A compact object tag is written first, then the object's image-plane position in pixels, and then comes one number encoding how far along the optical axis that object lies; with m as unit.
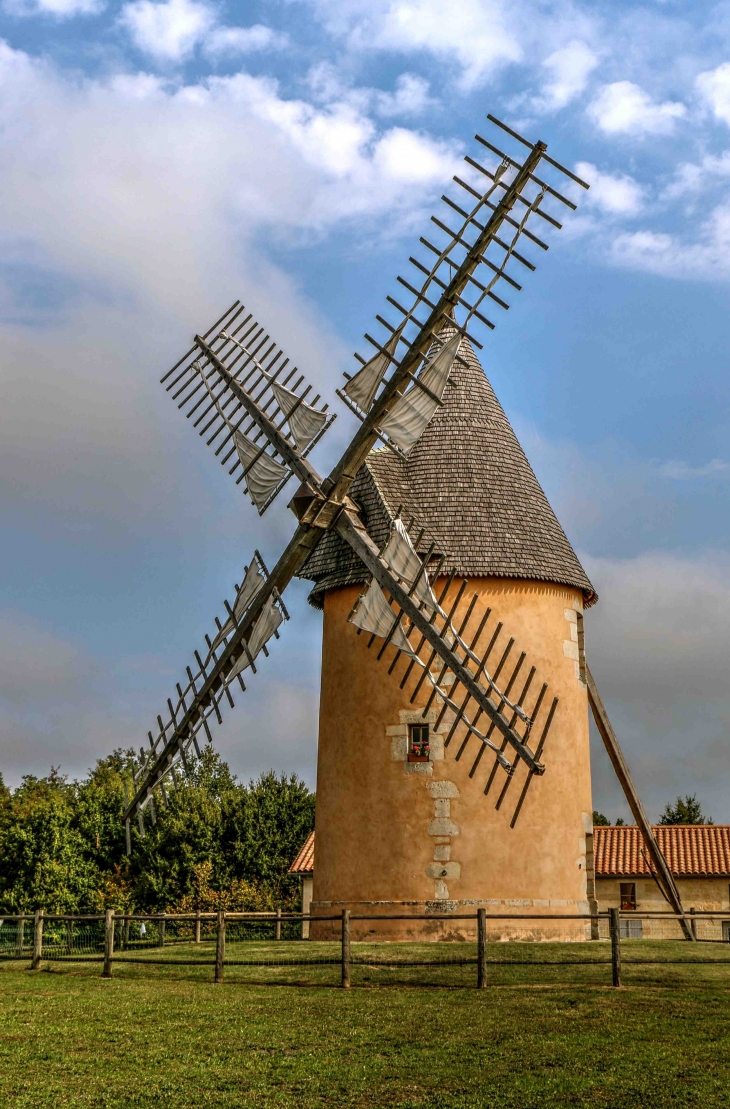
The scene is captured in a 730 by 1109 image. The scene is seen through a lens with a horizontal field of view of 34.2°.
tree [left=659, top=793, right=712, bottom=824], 48.44
